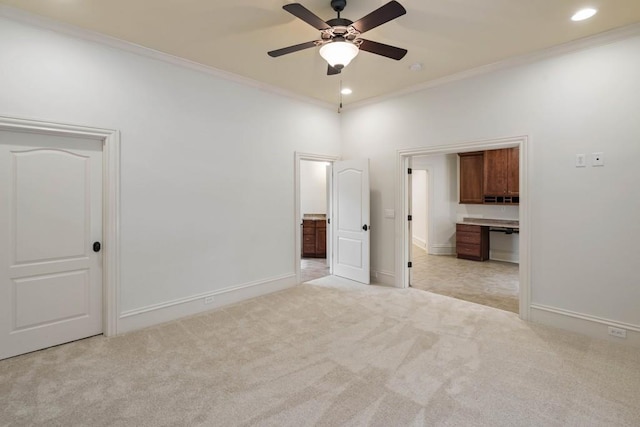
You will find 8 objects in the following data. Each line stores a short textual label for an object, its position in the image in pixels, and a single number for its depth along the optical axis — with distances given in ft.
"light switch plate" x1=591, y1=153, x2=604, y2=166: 9.66
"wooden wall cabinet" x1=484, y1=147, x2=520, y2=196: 19.71
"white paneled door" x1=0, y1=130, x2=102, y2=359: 8.56
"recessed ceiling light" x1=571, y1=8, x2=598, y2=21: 8.25
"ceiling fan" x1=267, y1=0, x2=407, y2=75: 7.23
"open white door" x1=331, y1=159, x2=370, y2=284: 15.61
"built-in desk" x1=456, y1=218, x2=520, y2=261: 20.75
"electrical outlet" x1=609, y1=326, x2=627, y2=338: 9.39
